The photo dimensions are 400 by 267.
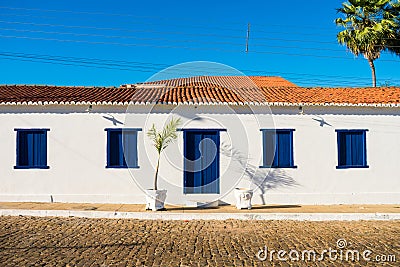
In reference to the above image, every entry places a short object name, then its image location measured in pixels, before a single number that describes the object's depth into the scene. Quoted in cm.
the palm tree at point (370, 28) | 2427
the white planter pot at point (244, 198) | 1257
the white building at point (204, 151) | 1345
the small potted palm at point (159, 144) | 1228
